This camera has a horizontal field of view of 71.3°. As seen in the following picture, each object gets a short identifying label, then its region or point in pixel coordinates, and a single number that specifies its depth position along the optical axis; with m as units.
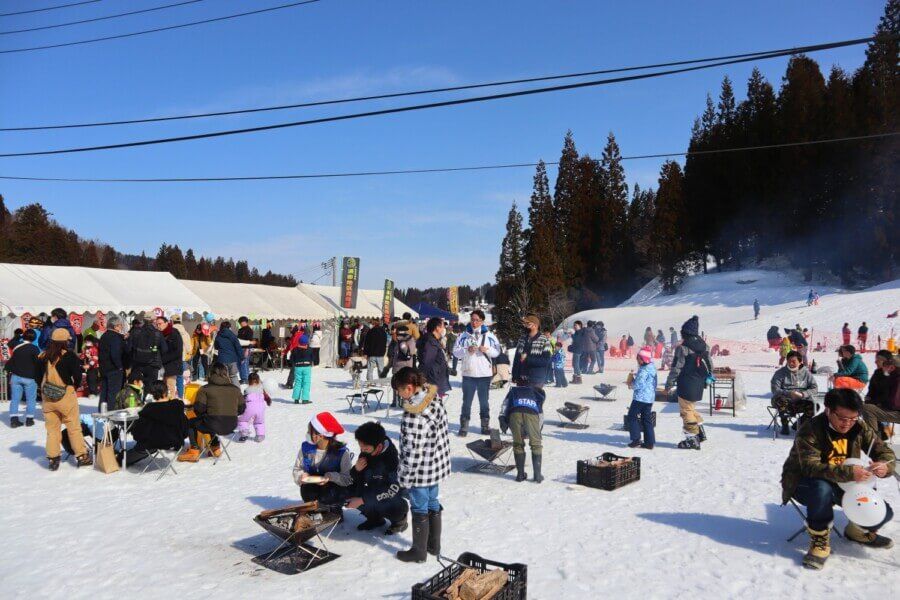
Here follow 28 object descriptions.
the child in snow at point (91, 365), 13.34
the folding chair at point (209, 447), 8.34
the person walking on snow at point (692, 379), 8.65
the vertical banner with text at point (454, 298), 54.68
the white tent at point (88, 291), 19.08
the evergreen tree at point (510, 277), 52.47
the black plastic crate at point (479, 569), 3.81
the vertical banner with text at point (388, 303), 37.91
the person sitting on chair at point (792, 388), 9.59
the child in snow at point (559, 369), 17.03
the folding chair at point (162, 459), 7.76
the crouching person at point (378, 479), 5.52
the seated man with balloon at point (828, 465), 4.73
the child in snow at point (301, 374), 13.77
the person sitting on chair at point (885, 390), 7.33
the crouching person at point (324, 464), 5.58
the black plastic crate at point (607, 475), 6.98
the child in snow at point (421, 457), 4.88
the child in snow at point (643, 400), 8.64
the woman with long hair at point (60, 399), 7.69
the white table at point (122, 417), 7.68
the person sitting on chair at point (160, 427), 7.47
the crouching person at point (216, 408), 8.04
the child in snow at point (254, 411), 9.70
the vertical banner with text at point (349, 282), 33.59
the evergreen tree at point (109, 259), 96.49
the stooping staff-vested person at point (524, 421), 7.09
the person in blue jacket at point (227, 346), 12.27
